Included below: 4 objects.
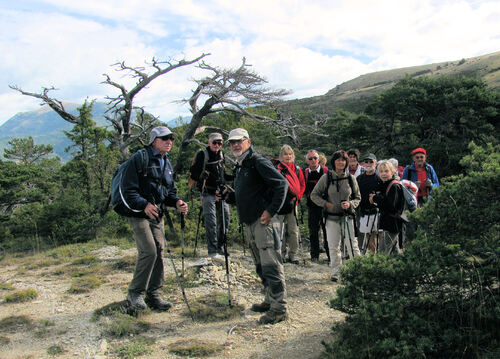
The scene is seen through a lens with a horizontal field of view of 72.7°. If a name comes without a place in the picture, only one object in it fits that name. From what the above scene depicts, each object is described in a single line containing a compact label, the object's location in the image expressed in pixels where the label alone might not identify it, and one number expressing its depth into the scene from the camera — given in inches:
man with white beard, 155.7
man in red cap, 261.1
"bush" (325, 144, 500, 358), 103.1
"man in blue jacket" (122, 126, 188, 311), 163.5
